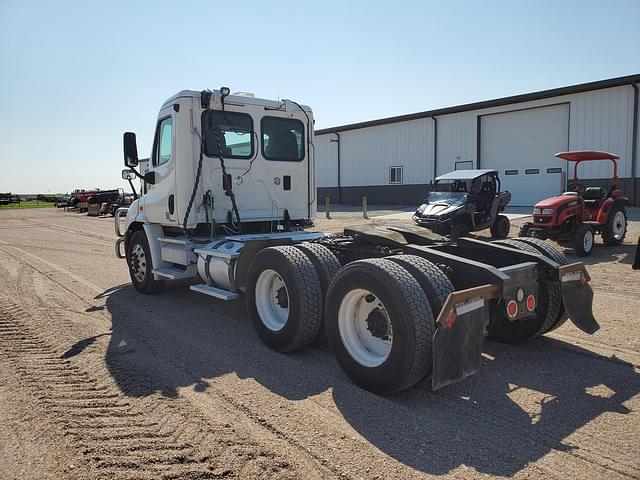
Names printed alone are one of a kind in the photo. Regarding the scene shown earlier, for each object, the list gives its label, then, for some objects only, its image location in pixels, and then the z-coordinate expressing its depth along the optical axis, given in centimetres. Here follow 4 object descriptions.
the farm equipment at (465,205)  1329
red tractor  1151
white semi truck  379
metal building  2077
